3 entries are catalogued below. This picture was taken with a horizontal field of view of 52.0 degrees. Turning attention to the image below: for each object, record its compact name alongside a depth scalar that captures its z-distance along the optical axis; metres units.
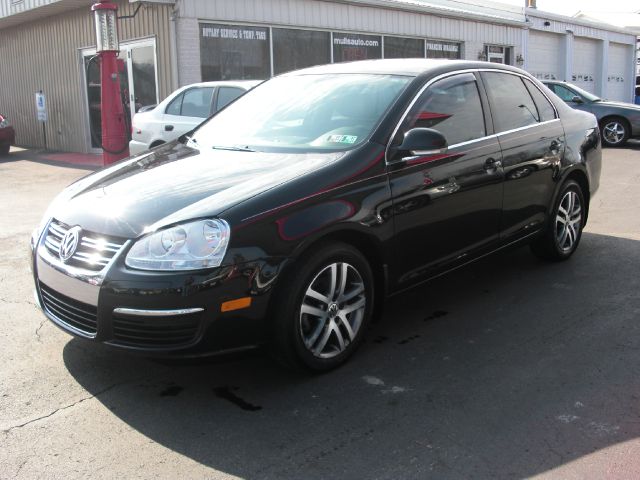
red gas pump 9.71
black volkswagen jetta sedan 3.05
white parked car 9.30
